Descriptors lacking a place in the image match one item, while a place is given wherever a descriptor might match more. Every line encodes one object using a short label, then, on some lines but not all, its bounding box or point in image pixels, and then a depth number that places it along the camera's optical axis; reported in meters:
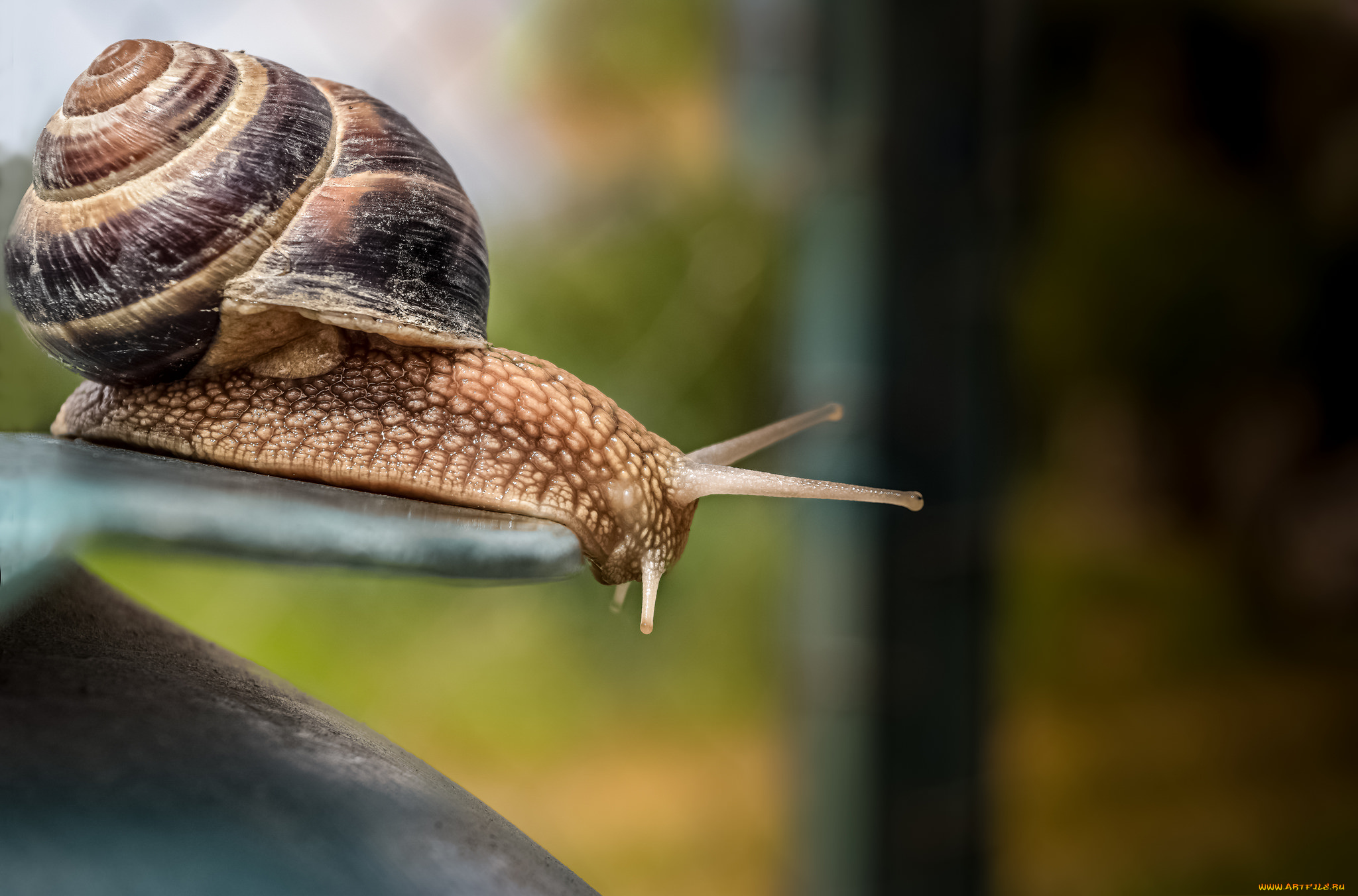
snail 0.42
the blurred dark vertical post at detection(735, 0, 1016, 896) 0.73
